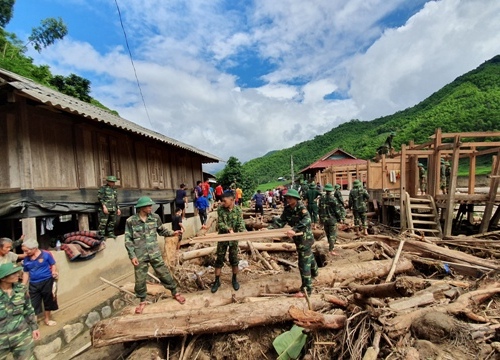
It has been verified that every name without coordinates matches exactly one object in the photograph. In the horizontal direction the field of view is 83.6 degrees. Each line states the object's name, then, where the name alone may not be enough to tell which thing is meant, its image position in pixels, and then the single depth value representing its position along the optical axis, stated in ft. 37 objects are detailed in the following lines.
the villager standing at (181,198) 40.29
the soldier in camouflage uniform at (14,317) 11.50
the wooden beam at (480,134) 31.12
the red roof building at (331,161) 115.24
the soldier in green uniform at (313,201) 38.04
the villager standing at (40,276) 16.88
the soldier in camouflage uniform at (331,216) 28.50
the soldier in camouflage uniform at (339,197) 31.09
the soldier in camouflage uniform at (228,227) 17.98
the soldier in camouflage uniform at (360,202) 35.29
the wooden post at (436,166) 34.86
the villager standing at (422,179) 52.53
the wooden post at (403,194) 35.94
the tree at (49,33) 86.02
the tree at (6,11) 80.65
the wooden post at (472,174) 36.83
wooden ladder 33.86
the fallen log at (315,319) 13.04
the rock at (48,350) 16.34
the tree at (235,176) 109.81
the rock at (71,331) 18.24
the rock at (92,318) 20.08
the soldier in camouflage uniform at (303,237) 17.13
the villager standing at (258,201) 56.49
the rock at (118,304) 22.89
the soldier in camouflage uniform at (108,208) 26.20
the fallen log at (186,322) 14.10
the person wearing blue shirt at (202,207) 42.78
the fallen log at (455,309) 12.63
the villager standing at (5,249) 15.62
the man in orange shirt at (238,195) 61.67
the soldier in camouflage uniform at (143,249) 16.22
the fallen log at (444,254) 21.97
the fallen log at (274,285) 16.20
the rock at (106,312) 21.42
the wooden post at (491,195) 31.12
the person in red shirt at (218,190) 58.65
